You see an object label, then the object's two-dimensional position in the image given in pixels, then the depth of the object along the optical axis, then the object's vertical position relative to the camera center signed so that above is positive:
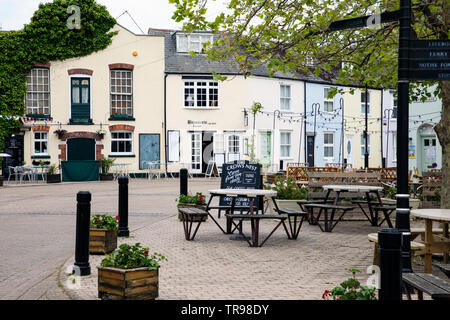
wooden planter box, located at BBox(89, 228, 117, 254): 8.52 -1.37
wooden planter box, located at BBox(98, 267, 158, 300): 5.52 -1.34
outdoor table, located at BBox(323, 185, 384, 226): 10.97 -0.73
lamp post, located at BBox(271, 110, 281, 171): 34.28 +2.32
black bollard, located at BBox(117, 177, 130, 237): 9.81 -0.99
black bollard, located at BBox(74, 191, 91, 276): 6.99 -1.02
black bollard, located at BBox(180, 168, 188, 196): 13.75 -0.71
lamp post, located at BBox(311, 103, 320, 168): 36.12 +2.86
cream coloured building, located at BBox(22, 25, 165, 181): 30.30 +2.72
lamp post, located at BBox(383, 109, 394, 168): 38.96 +2.71
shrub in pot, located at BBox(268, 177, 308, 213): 12.80 -0.98
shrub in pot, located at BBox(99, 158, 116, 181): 29.14 -0.85
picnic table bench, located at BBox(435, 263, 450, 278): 4.61 -1.00
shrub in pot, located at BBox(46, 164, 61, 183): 26.77 -1.10
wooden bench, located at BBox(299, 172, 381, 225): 12.51 -0.69
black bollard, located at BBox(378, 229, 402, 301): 3.80 -0.78
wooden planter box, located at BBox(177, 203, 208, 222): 12.55 -1.21
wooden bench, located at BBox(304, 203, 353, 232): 10.93 -1.17
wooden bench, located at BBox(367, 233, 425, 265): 6.43 -1.11
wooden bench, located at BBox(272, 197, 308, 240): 9.91 -1.11
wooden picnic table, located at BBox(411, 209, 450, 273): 6.71 -1.12
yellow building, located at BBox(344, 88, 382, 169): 38.24 +1.80
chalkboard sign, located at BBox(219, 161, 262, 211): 12.48 -0.55
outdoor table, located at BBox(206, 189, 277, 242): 9.48 -0.73
